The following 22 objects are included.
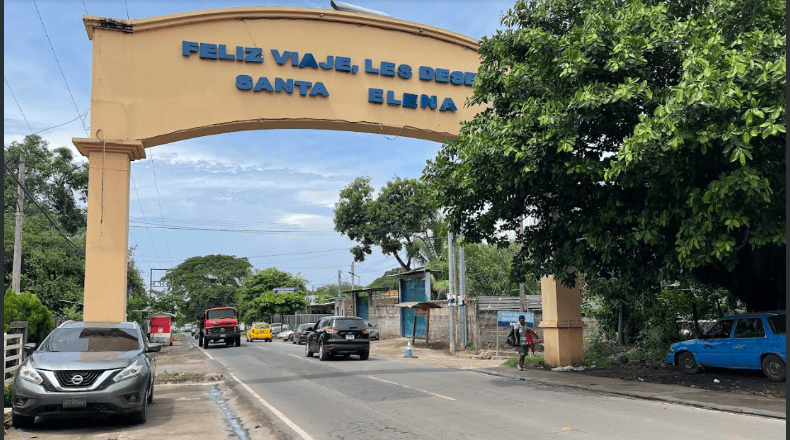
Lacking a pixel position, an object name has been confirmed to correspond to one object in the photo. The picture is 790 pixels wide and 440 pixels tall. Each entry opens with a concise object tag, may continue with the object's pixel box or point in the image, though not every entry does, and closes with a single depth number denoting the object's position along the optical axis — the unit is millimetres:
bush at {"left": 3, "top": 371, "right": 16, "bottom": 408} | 11750
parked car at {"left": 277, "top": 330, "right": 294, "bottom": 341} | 50844
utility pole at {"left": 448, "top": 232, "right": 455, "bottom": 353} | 27062
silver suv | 9180
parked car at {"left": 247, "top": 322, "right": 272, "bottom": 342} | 52250
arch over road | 15367
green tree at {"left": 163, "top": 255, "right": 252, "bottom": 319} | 95750
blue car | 14555
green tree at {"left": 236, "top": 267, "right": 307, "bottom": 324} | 70000
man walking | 18859
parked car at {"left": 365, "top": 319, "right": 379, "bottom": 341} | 43009
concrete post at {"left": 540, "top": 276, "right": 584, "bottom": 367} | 19469
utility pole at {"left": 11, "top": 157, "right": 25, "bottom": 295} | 24125
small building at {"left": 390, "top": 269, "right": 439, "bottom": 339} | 36375
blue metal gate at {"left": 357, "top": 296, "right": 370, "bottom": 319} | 54094
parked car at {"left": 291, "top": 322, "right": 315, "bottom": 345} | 41594
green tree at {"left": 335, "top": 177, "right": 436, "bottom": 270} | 46656
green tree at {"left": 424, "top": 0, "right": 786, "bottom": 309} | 10125
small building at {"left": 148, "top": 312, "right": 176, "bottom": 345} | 46562
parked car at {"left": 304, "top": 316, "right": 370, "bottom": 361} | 24625
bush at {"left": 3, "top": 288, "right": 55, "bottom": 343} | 18562
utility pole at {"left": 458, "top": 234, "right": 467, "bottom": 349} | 27958
